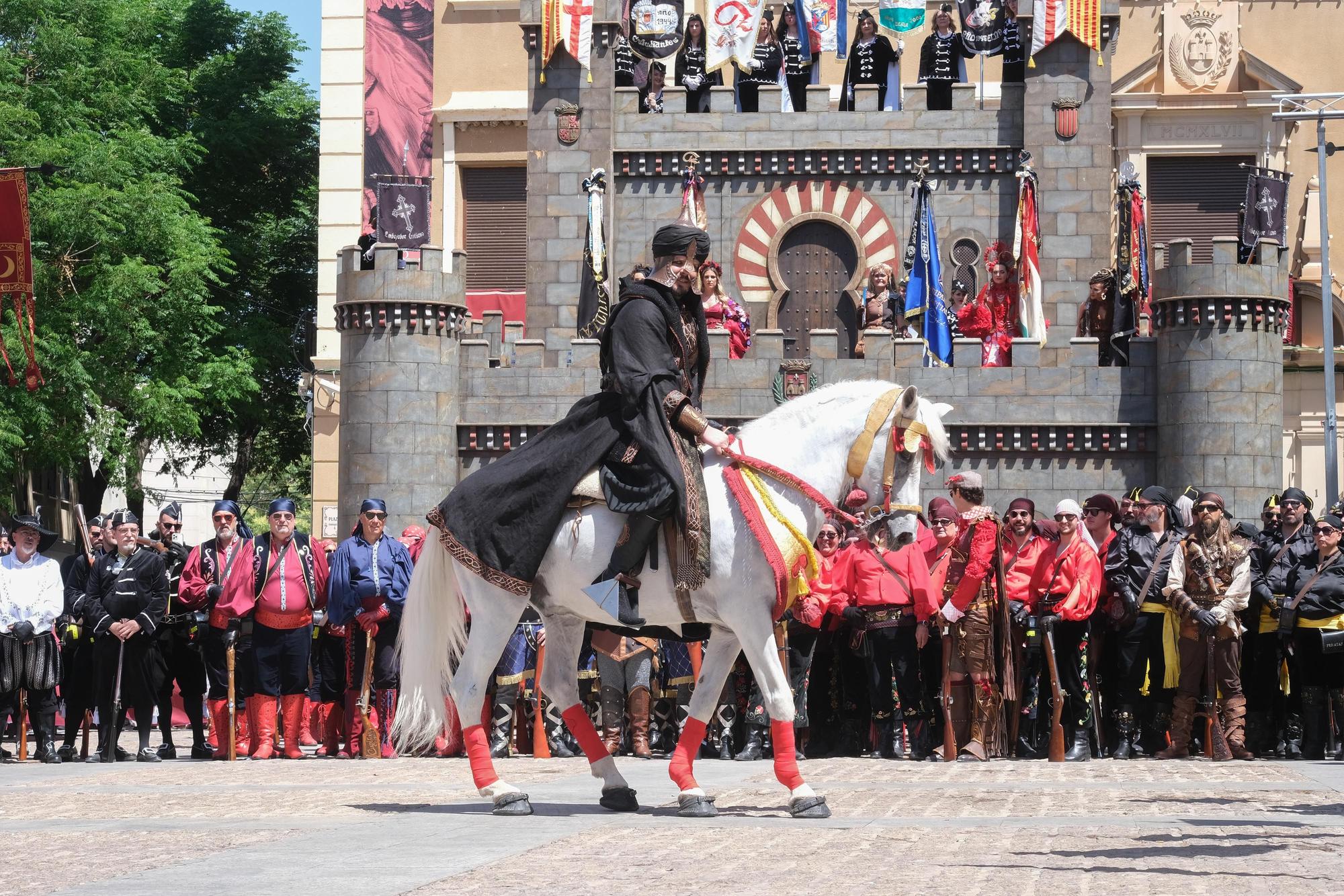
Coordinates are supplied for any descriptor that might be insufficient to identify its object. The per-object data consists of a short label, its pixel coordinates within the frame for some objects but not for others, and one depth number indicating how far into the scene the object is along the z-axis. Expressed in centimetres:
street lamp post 3531
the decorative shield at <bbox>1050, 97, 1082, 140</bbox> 3344
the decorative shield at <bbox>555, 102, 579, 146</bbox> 3400
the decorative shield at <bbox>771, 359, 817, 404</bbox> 3011
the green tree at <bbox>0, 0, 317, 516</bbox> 3781
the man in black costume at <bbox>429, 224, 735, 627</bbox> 1112
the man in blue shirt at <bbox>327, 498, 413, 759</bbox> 1884
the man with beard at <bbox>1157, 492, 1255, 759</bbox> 1786
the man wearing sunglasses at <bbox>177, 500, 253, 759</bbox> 1873
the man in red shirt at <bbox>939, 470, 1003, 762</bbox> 1747
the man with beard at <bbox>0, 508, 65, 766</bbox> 1878
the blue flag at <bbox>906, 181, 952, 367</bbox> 3117
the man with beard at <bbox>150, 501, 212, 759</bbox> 1906
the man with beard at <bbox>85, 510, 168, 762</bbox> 1889
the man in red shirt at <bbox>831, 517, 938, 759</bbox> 1825
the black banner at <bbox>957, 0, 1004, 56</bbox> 3369
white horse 1119
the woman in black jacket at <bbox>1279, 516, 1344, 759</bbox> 1783
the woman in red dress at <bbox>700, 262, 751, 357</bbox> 3034
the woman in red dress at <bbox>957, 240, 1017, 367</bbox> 3169
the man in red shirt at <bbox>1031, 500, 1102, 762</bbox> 1769
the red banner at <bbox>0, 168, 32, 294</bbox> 2605
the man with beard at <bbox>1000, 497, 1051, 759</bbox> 1783
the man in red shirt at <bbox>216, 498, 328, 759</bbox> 1867
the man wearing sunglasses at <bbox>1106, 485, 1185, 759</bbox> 1827
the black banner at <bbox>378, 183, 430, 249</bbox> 3234
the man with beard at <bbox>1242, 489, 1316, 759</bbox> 1827
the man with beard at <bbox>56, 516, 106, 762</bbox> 1945
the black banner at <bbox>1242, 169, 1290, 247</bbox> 3141
